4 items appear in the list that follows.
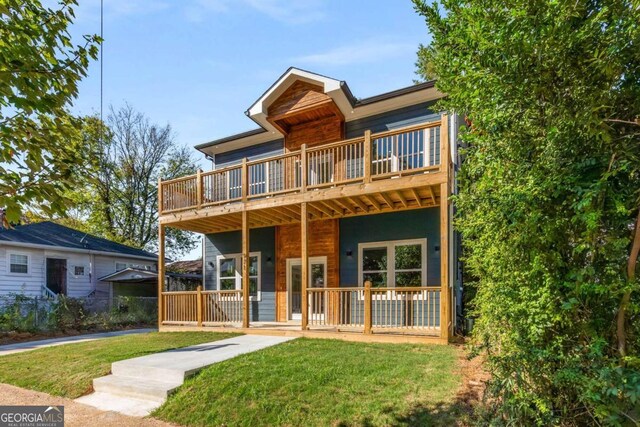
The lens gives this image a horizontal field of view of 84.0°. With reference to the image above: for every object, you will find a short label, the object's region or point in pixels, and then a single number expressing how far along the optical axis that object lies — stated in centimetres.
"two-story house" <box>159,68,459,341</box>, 839
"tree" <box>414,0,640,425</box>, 230
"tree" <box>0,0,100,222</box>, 247
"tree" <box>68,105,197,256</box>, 2692
